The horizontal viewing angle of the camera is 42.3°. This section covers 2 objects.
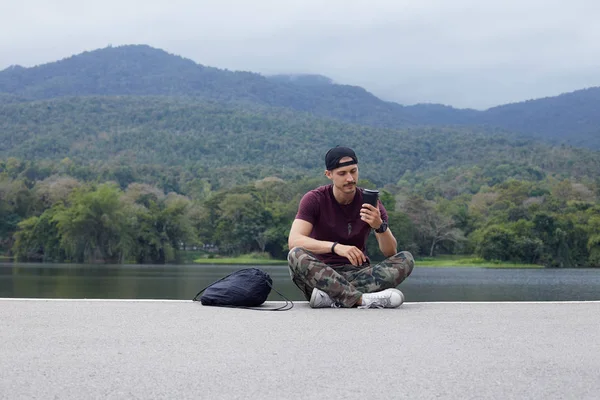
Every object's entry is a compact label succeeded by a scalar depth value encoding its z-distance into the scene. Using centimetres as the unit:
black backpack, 600
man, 591
